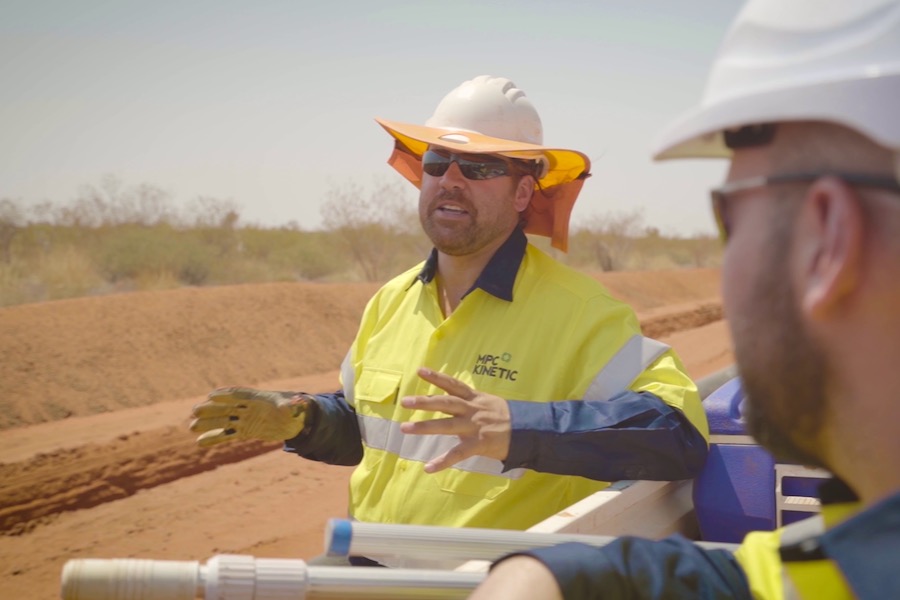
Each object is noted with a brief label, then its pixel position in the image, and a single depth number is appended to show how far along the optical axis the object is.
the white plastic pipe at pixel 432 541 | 1.74
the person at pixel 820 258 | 1.16
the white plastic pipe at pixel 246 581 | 1.48
